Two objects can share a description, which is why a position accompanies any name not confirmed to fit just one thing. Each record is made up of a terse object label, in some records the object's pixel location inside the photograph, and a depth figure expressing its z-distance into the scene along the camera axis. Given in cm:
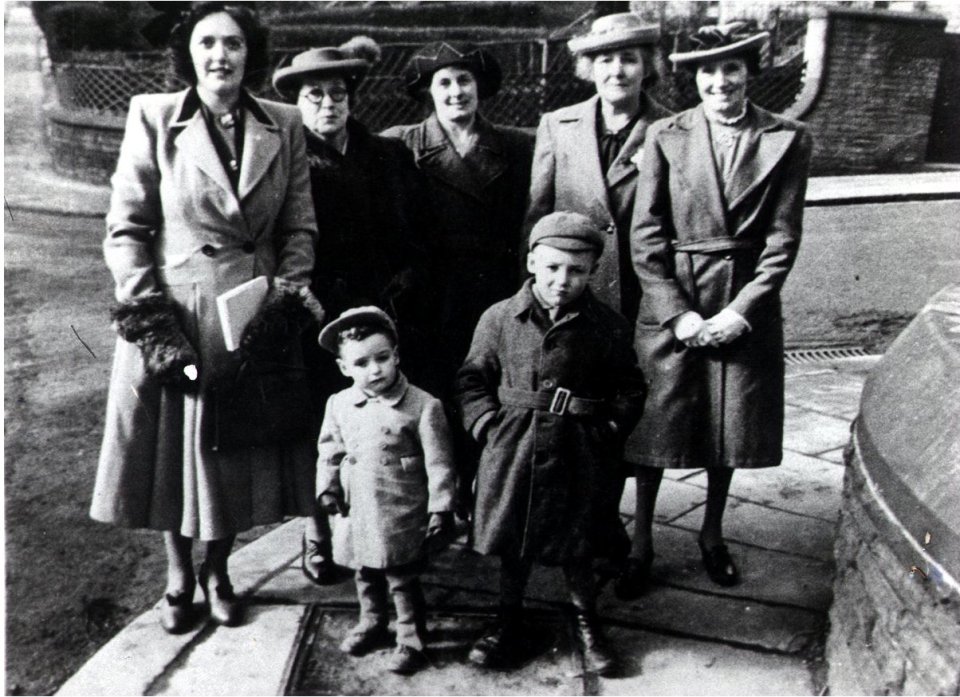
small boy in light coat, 304
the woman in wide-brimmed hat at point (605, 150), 342
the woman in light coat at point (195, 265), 305
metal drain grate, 703
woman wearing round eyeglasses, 340
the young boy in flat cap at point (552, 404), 300
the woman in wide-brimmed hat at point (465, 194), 357
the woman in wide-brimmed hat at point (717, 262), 332
